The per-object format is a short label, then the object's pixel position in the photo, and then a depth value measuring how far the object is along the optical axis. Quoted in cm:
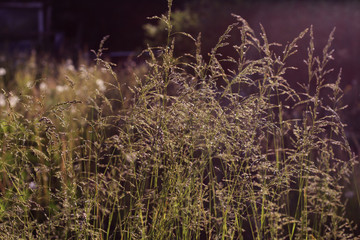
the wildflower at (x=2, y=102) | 406
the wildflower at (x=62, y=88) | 449
